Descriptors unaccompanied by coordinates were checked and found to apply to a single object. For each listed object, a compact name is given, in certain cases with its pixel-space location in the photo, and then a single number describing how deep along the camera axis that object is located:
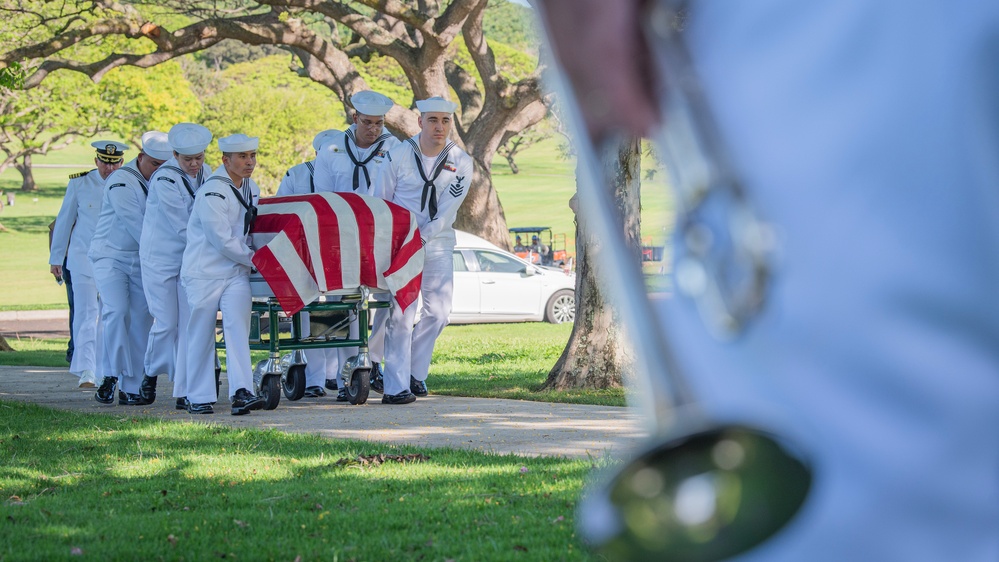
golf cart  42.56
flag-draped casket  9.51
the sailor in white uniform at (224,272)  9.49
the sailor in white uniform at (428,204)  10.29
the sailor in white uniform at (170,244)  10.11
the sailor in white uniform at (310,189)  11.23
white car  23.70
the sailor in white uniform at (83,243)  12.35
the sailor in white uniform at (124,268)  10.91
